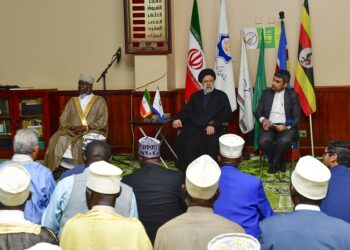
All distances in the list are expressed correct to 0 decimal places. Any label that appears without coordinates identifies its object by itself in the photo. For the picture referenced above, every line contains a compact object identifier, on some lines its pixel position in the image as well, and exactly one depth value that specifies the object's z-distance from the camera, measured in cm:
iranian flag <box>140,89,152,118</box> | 652
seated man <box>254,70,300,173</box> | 574
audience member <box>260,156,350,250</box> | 206
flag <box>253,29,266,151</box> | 690
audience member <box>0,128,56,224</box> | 326
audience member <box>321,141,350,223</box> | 282
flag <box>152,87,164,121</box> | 651
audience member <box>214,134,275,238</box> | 288
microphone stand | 705
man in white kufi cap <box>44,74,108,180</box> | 570
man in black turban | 564
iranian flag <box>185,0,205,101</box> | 704
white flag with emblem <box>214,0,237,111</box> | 703
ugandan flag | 665
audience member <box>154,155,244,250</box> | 212
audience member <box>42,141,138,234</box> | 273
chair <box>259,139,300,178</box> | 583
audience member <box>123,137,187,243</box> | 295
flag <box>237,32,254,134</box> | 698
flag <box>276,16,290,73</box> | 675
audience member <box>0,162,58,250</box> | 202
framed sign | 696
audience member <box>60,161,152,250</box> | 209
